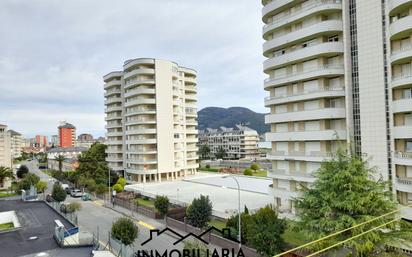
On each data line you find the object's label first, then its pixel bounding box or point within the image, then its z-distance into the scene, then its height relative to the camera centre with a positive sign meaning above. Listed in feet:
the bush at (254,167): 268.62 -26.04
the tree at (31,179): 201.88 -23.40
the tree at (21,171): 287.16 -26.03
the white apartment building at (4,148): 253.44 -4.71
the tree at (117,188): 195.99 -28.91
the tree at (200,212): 107.76 -24.41
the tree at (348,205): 65.51 -14.73
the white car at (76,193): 202.79 -32.29
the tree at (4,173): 231.09 -21.97
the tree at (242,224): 93.04 -25.55
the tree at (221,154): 469.16 -25.92
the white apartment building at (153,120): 226.79 +11.99
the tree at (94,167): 231.91 -19.81
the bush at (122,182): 208.33 -27.02
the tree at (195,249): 62.44 -21.19
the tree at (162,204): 128.47 -25.57
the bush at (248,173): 234.17 -26.70
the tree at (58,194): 159.43 -25.50
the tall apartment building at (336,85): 88.28 +14.23
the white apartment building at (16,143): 519.36 -2.64
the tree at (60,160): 303.03 -17.83
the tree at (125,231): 90.22 -25.18
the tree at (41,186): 198.29 -26.65
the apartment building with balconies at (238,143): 497.87 -12.21
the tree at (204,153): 458.50 -23.24
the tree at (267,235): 78.28 -23.72
